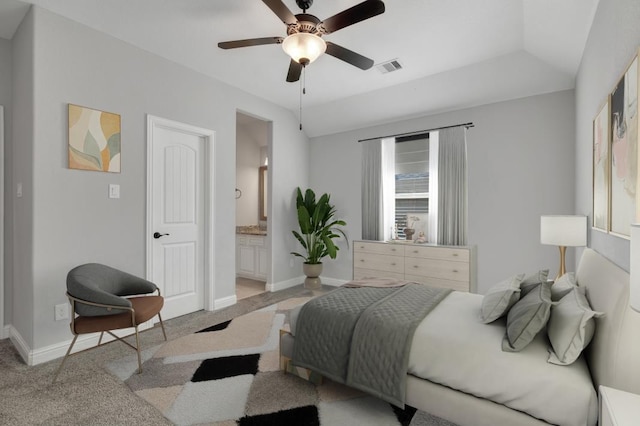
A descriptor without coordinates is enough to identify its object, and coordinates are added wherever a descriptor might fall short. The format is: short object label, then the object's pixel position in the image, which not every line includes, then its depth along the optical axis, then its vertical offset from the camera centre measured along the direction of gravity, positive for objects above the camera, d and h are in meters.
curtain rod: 3.97 +1.09
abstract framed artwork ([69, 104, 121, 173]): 2.69 +0.62
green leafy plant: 4.75 -0.23
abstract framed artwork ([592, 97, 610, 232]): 1.89 +0.27
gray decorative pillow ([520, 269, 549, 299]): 1.94 -0.44
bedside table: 0.92 -0.60
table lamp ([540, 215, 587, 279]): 2.51 -0.15
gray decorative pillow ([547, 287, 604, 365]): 1.44 -0.56
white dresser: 3.78 -0.67
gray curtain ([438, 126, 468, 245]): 3.98 +0.32
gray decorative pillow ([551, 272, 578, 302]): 1.88 -0.46
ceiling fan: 1.90 +1.20
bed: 1.26 -0.73
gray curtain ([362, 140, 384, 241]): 4.68 +0.32
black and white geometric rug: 1.85 -1.20
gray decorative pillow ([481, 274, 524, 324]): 1.82 -0.53
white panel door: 3.38 -0.09
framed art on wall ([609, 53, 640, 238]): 1.40 +0.30
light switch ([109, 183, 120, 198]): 2.92 +0.19
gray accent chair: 2.20 -0.70
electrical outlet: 2.62 -0.85
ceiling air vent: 3.35 +1.58
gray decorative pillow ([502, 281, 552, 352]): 1.54 -0.55
